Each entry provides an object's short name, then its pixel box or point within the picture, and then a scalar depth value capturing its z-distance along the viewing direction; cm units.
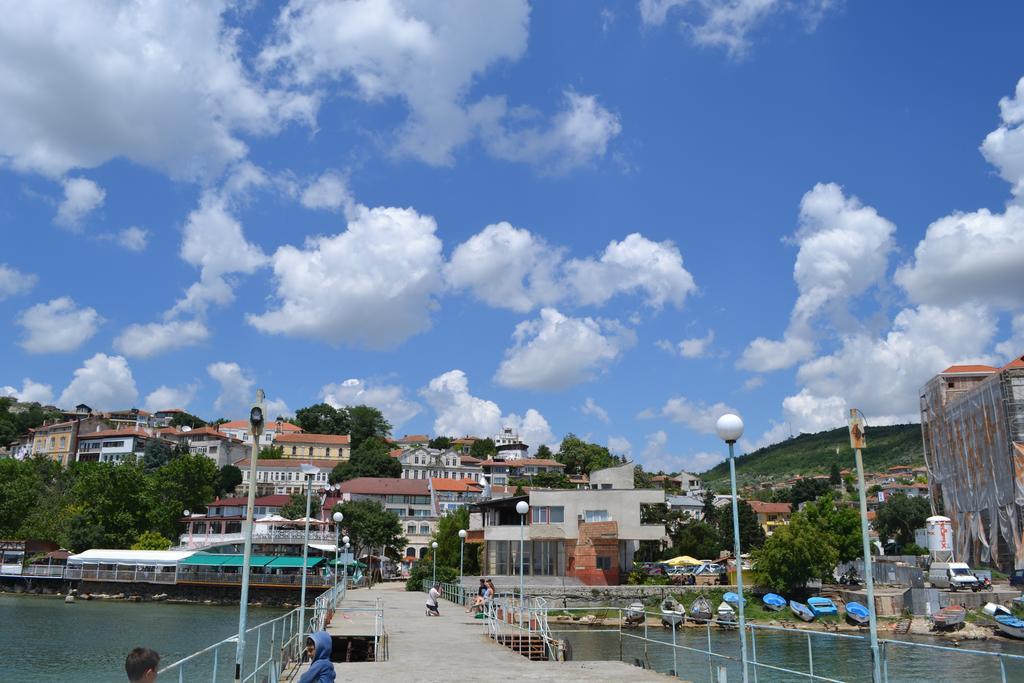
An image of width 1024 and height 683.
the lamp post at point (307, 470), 2050
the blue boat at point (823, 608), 5031
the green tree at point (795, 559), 5384
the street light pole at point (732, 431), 1315
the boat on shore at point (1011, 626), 4419
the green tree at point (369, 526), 7638
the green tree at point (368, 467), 12394
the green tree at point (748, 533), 8381
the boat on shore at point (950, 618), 4656
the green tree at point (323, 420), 16362
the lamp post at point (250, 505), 1180
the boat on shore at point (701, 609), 5072
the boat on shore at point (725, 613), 4934
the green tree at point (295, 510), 8634
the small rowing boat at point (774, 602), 5206
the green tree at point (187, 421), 17800
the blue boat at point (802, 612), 4997
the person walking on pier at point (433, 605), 3212
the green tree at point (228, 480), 11754
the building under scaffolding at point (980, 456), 5922
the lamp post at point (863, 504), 1096
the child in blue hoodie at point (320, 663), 880
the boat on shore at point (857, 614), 4944
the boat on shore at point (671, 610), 4889
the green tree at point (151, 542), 7881
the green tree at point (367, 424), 16125
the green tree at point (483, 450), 17500
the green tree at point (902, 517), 9888
